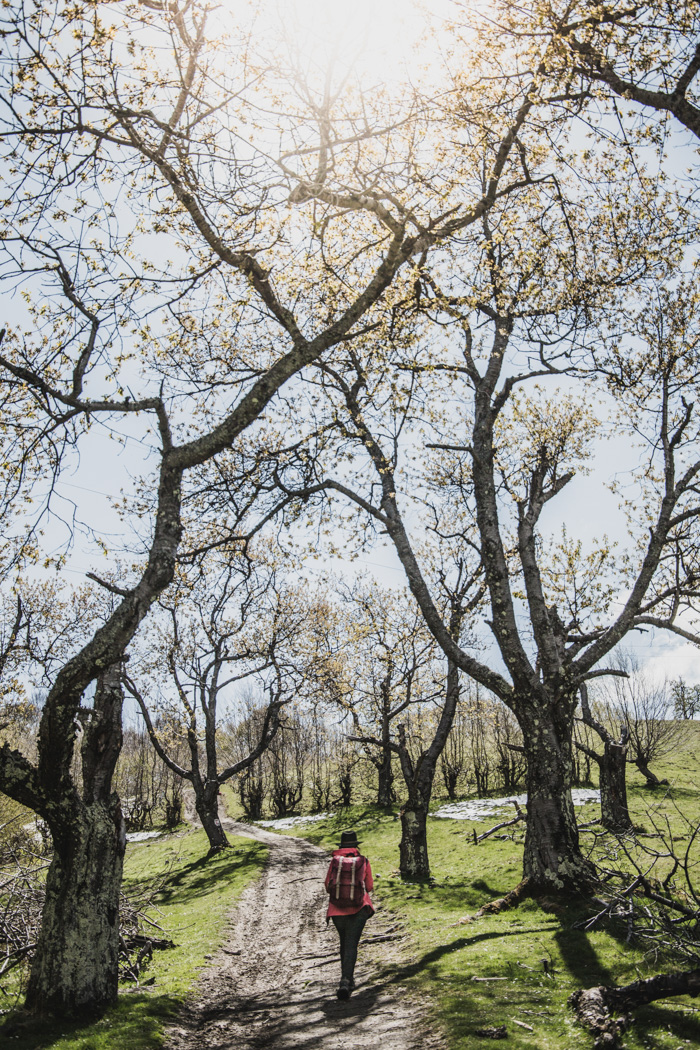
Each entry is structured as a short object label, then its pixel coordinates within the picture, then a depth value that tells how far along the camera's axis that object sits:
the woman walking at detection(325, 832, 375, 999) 9.31
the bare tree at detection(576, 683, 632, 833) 17.86
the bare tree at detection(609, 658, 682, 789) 33.28
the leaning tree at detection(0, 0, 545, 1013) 7.63
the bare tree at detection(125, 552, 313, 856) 27.97
